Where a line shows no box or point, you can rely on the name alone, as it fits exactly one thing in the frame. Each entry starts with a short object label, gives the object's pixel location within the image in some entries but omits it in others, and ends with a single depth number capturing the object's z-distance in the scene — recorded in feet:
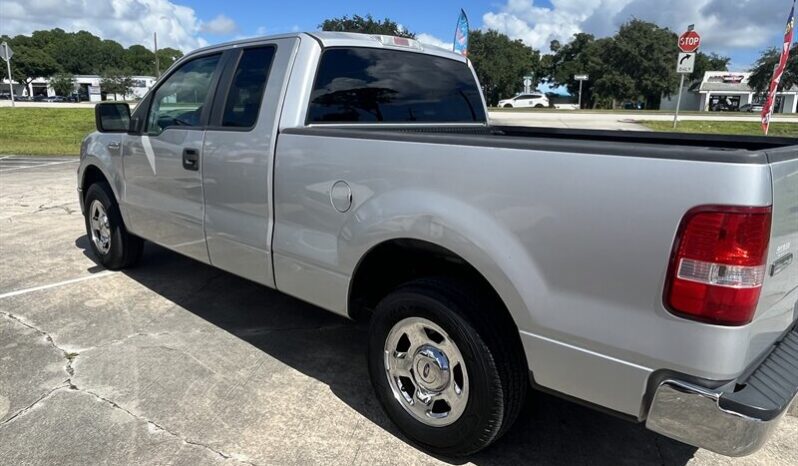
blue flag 55.32
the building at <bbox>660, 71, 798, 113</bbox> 221.87
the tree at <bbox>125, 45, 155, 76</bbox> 424.46
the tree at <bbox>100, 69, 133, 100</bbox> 307.37
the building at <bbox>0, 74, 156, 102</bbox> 318.04
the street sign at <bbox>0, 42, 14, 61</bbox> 72.74
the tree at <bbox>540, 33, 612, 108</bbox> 217.77
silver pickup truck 6.21
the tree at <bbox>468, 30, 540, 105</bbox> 239.30
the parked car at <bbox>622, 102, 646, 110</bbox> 223.06
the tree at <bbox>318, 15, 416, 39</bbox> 151.64
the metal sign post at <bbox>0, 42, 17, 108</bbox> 72.74
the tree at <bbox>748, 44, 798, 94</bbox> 167.73
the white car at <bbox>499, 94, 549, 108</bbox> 186.68
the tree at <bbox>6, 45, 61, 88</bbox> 349.82
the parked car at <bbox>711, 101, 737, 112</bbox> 213.34
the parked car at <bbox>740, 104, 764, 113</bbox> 189.67
